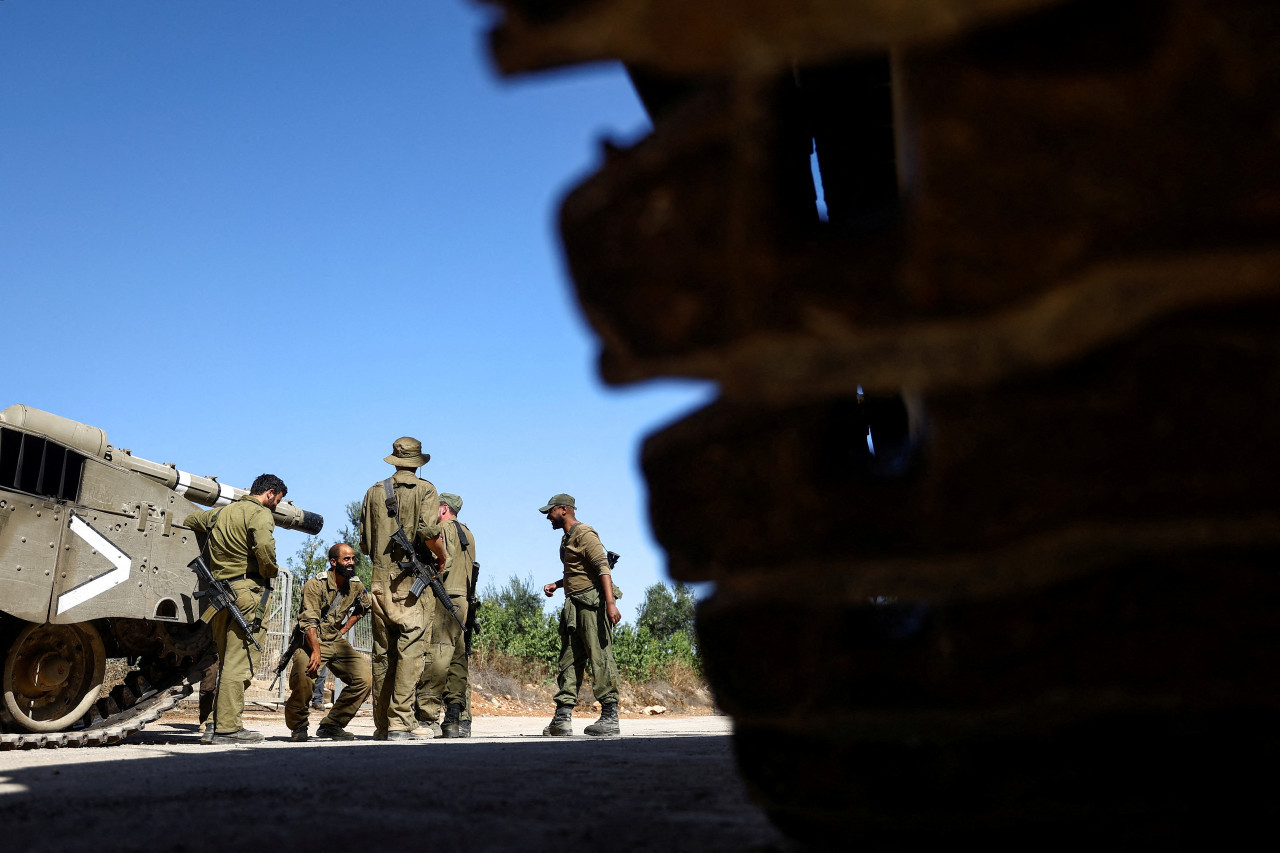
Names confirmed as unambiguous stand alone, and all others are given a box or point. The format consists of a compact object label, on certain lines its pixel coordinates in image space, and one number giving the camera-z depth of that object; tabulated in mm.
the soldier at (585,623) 7676
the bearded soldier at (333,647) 7578
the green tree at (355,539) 27656
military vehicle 7008
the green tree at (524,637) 23641
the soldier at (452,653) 7508
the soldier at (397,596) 7052
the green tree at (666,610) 38344
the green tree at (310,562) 26328
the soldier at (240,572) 6715
